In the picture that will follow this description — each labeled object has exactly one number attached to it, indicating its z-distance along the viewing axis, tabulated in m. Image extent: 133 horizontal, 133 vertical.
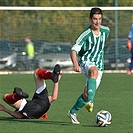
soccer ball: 16.64
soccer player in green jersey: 17.52
